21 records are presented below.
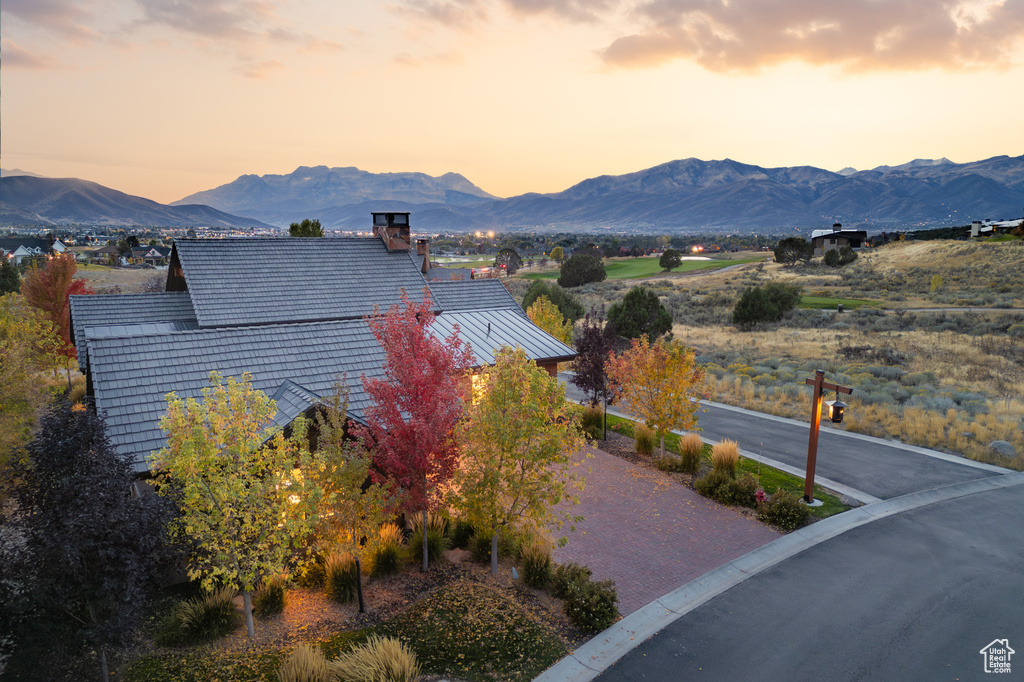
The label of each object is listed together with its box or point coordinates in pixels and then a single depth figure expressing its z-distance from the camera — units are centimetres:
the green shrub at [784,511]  1412
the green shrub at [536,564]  1159
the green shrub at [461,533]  1338
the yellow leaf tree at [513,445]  1095
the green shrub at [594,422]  2130
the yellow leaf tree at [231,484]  879
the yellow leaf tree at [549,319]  3000
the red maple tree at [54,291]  2873
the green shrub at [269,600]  1064
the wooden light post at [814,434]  1468
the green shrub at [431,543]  1259
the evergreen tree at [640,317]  3684
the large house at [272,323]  1338
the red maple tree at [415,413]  1091
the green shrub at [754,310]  4719
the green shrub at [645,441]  1917
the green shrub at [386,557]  1188
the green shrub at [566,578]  1101
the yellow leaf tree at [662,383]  1738
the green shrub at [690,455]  1766
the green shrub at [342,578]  1109
